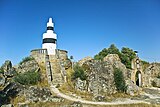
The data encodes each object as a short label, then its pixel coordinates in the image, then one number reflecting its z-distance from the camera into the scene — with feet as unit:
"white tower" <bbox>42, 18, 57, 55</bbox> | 70.48
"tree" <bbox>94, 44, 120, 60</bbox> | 76.57
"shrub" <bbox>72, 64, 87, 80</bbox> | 53.21
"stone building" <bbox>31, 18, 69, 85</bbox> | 58.80
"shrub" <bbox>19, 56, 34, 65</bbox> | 64.18
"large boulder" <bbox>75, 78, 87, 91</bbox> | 51.39
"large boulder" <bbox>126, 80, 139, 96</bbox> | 52.96
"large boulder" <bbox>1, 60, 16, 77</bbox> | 58.85
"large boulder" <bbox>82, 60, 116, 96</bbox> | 51.10
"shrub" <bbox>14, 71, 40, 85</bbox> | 54.33
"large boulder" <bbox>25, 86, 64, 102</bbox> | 44.08
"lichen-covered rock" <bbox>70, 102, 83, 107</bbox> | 40.53
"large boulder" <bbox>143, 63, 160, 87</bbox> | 68.94
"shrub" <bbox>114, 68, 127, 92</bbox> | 53.15
